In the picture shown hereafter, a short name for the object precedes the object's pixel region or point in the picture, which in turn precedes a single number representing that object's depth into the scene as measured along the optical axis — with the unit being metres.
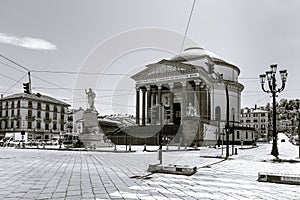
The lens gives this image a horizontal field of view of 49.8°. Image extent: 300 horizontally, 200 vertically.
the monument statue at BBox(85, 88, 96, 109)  39.26
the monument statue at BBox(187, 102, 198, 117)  47.26
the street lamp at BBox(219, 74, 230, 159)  24.61
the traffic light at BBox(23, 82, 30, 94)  17.35
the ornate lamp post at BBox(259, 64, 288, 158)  23.14
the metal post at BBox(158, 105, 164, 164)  15.98
